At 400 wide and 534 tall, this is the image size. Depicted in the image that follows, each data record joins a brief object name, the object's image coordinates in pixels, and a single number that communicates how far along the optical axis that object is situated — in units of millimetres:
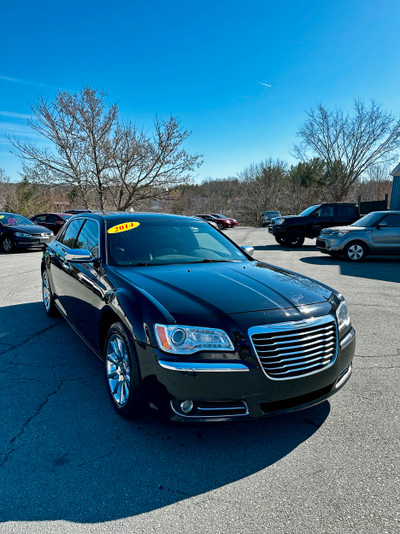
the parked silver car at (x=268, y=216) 39475
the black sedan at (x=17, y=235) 14453
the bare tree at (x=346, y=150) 39688
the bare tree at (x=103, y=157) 23312
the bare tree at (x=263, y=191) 50062
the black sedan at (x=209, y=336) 2244
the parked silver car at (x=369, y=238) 11875
